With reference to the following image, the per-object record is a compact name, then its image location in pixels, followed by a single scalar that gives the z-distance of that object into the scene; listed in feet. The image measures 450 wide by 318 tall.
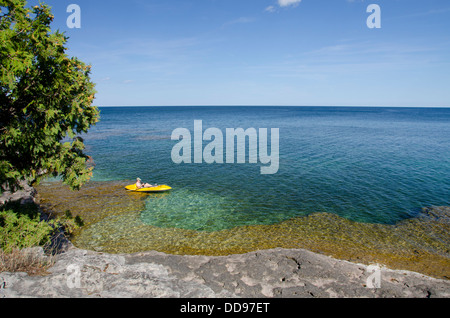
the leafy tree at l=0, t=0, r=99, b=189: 32.22
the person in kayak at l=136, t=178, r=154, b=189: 79.27
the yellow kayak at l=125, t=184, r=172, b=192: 78.43
